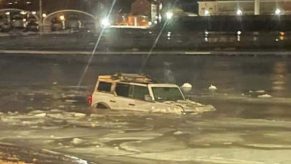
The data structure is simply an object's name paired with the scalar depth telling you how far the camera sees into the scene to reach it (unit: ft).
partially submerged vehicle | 73.12
